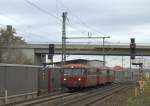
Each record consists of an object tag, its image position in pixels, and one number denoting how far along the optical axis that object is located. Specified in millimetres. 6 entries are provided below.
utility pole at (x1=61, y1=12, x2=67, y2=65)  56125
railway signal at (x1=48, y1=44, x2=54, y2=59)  61969
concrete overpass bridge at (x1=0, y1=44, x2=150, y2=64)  95000
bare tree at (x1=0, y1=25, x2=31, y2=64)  98000
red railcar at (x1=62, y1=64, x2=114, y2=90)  45969
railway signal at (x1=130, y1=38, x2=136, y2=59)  62156
